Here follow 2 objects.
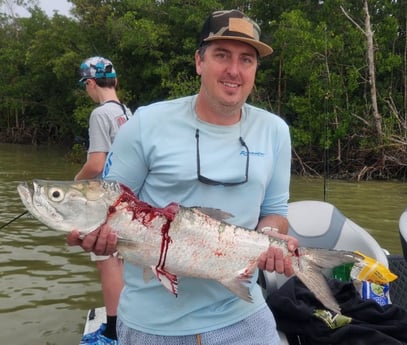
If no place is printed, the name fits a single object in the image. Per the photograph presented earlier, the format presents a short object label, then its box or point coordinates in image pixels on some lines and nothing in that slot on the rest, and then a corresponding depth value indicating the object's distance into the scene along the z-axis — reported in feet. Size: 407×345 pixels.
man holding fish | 7.82
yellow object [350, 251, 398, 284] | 11.19
